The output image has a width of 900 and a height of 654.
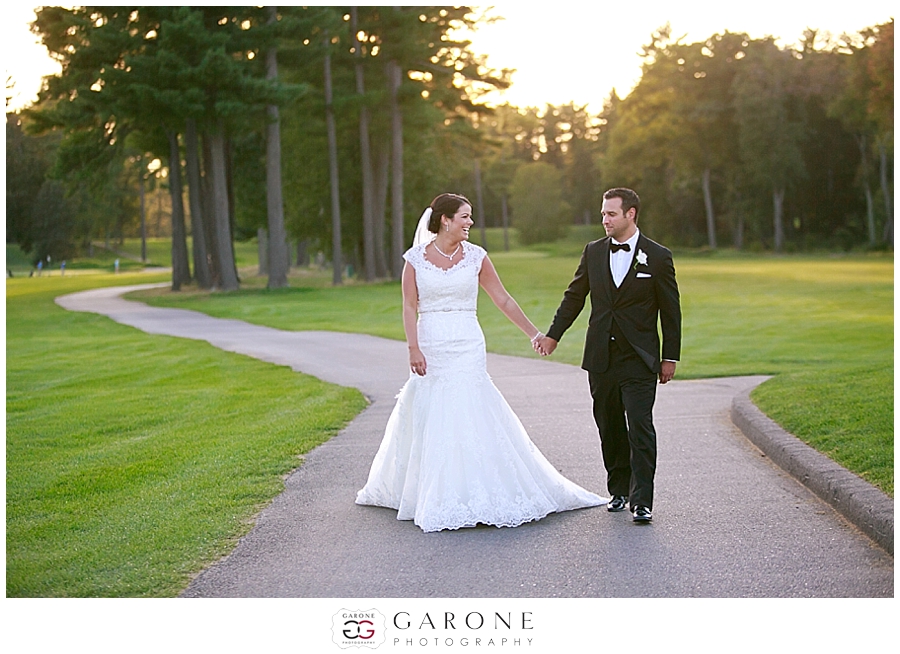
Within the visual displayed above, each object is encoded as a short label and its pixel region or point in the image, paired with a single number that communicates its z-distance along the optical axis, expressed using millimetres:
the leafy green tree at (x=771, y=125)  82875
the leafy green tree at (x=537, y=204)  111312
